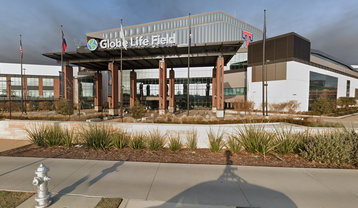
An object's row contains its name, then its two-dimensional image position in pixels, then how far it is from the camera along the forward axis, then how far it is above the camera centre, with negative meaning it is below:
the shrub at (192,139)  6.44 -1.84
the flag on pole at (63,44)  21.33 +8.50
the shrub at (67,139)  6.74 -1.95
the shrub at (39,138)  6.98 -1.96
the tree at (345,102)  32.05 +0.16
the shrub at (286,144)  5.75 -1.77
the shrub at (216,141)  6.25 -1.85
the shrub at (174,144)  6.42 -2.05
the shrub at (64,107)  15.82 -0.89
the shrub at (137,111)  15.62 -1.22
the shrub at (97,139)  6.49 -1.84
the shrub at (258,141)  5.77 -1.70
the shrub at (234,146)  6.09 -1.96
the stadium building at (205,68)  25.28 +7.99
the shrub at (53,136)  6.89 -1.89
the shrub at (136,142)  6.54 -1.98
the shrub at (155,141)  6.40 -1.92
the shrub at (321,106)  15.26 -0.42
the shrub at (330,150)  4.93 -1.73
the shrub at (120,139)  6.56 -1.90
